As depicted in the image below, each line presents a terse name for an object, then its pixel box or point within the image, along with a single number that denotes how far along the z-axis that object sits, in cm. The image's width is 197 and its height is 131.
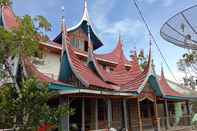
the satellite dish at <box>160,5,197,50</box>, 700
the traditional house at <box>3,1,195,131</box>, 918
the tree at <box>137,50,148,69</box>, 2132
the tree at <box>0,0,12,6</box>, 560
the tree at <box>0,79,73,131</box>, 421
